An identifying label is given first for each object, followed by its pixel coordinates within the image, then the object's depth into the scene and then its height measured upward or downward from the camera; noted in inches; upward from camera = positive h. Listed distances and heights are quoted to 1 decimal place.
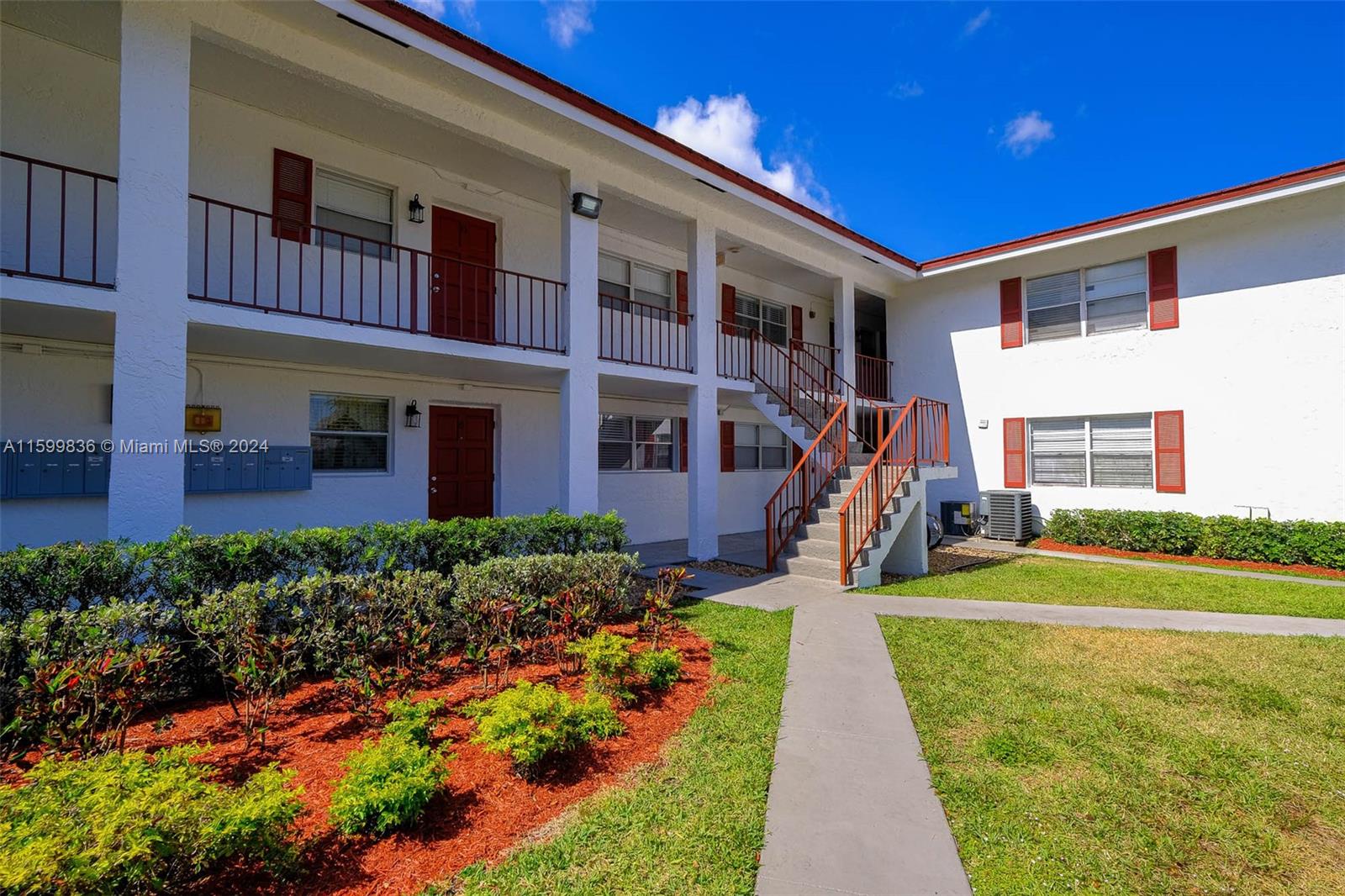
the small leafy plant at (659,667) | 181.0 -61.7
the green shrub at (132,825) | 77.3 -50.9
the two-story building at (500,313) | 230.5 +88.4
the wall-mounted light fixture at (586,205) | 327.9 +138.6
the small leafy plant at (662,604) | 226.8 -56.4
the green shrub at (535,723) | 129.6 -59.0
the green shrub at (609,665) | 172.7 -58.5
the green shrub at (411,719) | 133.6 -58.8
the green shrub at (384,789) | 108.0 -59.0
